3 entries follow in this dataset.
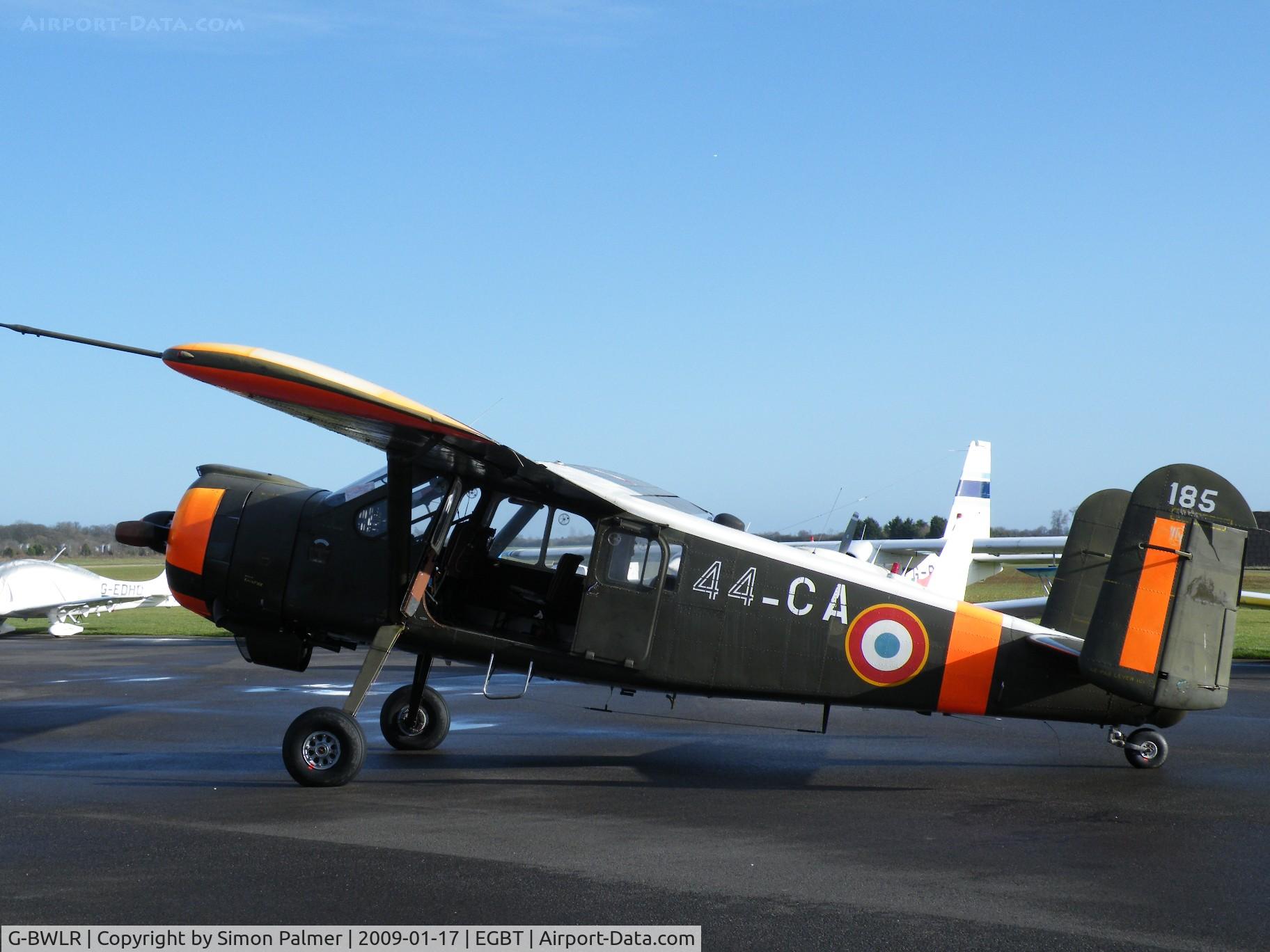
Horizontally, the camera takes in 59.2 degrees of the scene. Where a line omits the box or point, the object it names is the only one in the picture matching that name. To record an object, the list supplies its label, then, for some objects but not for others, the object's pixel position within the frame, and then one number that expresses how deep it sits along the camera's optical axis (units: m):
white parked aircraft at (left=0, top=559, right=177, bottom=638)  28.00
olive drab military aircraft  8.26
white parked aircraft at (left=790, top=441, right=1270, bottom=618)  23.75
